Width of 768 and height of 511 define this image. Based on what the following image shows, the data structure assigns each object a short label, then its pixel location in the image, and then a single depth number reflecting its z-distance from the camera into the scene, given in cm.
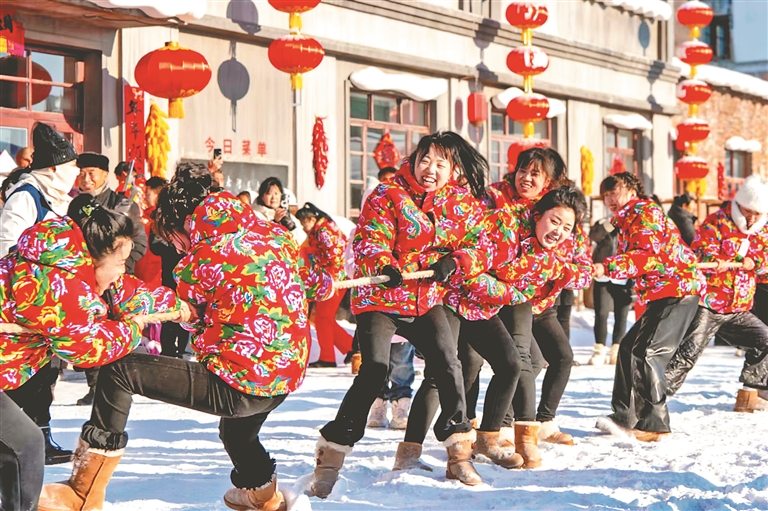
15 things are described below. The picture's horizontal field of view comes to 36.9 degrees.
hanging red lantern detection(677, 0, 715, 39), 2019
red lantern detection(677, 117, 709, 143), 2156
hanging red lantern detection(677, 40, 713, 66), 2112
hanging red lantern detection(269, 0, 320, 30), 1317
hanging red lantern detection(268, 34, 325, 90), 1323
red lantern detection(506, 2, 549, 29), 1683
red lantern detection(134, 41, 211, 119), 1168
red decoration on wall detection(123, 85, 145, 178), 1239
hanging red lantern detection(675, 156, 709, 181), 2116
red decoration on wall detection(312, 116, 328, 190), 1488
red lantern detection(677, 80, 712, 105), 2106
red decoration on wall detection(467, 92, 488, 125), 1747
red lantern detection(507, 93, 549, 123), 1709
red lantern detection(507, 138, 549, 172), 1703
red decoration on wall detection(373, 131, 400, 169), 1622
